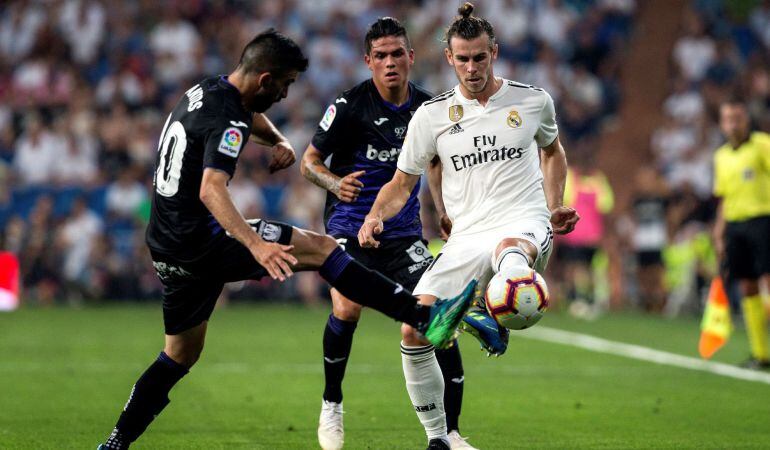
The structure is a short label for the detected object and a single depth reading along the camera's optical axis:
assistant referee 25.05
